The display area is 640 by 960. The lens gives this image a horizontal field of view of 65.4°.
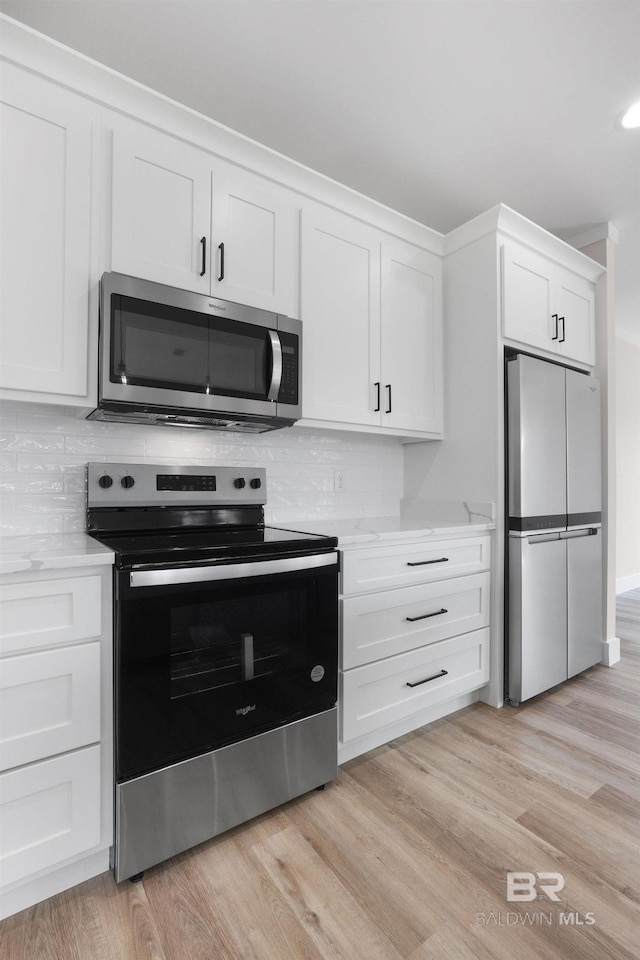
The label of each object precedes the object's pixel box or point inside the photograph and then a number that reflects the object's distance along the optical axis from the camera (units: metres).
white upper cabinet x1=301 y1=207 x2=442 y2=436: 2.22
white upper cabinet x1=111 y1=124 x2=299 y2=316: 1.74
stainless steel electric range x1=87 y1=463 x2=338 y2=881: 1.39
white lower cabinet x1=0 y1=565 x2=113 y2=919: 1.26
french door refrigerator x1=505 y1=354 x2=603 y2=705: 2.48
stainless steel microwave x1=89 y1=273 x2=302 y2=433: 1.66
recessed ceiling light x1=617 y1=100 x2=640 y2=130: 2.05
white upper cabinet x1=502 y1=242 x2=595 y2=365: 2.56
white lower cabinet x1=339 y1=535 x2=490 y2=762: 1.94
